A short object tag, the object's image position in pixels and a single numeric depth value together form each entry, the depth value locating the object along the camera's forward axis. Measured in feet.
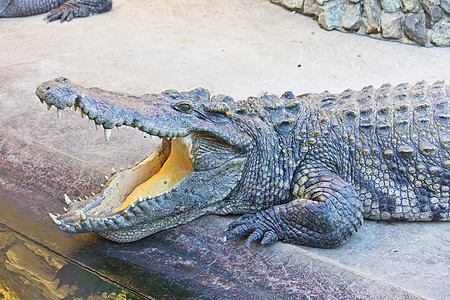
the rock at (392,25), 20.65
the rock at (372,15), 21.01
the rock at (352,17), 21.56
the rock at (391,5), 20.58
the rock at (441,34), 19.81
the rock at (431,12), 19.94
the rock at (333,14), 22.03
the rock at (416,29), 20.06
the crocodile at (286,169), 9.31
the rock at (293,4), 23.84
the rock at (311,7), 22.95
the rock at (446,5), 19.80
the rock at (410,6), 20.29
